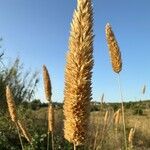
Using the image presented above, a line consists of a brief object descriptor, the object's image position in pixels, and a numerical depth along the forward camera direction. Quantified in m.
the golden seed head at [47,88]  1.18
